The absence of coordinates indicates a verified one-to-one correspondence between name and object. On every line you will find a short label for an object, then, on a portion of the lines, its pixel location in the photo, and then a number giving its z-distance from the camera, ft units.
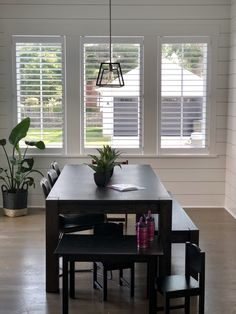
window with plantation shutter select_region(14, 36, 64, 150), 21.70
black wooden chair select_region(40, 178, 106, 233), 13.87
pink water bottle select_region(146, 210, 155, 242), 11.38
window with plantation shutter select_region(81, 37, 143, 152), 21.79
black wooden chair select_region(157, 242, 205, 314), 10.23
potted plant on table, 13.71
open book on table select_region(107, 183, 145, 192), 13.22
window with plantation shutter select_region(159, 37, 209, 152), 21.79
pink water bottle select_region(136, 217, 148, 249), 11.16
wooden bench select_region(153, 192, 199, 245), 12.67
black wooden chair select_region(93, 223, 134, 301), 12.10
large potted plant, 20.58
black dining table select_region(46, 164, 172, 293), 11.96
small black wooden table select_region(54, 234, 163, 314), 10.69
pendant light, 15.08
